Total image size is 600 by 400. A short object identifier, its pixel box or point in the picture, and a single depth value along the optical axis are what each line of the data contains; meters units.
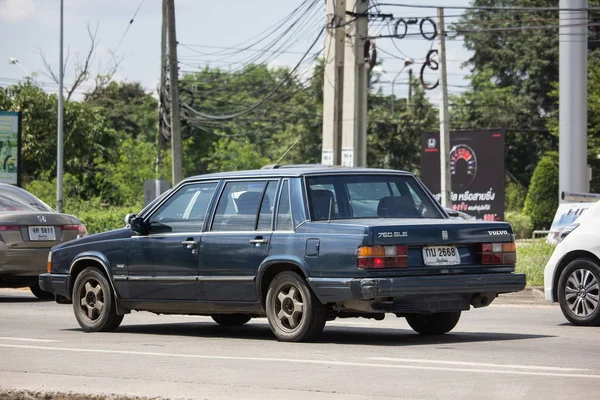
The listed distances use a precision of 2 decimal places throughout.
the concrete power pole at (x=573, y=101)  33.56
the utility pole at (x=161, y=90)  51.05
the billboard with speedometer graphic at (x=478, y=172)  43.25
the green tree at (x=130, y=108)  94.06
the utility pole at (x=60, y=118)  42.97
